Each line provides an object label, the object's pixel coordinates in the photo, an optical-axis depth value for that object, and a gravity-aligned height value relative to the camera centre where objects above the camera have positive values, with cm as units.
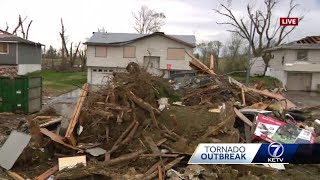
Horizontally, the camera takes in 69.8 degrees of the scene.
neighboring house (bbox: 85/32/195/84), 2272 +168
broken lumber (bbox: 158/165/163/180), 437 -198
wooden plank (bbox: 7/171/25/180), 462 -222
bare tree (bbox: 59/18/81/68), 2973 +196
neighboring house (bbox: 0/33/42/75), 2218 +132
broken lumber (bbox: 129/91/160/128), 553 -83
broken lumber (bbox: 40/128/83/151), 518 -161
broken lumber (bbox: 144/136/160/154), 484 -161
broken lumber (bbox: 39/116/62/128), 593 -145
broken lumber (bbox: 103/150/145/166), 469 -185
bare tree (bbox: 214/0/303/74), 3166 +608
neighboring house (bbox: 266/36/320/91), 2331 +84
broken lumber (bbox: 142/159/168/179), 445 -195
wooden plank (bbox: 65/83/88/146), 520 -119
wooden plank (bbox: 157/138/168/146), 503 -156
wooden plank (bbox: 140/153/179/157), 473 -175
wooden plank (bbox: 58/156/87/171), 473 -196
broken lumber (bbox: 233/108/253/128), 591 -119
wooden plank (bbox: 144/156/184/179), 441 -191
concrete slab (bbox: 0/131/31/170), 495 -184
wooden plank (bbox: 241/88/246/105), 732 -85
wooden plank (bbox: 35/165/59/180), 454 -214
